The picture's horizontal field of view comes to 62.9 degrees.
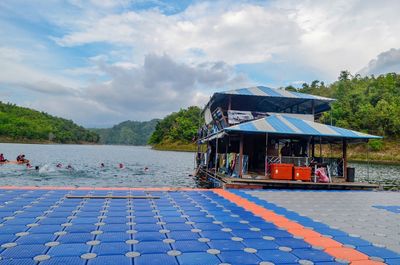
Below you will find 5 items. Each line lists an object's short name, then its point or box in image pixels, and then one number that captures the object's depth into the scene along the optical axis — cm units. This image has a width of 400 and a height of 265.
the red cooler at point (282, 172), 1270
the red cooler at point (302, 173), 1273
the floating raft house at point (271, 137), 1282
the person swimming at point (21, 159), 2778
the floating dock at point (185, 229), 402
